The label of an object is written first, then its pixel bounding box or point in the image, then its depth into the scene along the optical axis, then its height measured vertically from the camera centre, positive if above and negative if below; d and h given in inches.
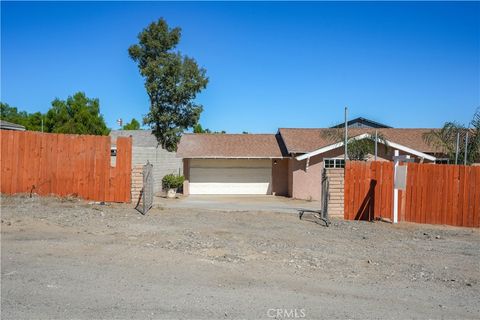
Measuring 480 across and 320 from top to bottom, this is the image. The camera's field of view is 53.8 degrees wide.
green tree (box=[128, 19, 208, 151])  1252.1 +238.0
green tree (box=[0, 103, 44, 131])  1932.8 +216.5
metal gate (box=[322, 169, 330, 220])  550.5 -22.0
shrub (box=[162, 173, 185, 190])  1063.0 -25.6
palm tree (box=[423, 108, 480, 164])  660.1 +58.5
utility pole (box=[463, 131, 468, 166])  605.7 +43.9
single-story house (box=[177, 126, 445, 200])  1163.3 +35.1
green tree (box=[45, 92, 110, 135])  1817.2 +200.5
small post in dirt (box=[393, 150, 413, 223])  580.4 -1.9
